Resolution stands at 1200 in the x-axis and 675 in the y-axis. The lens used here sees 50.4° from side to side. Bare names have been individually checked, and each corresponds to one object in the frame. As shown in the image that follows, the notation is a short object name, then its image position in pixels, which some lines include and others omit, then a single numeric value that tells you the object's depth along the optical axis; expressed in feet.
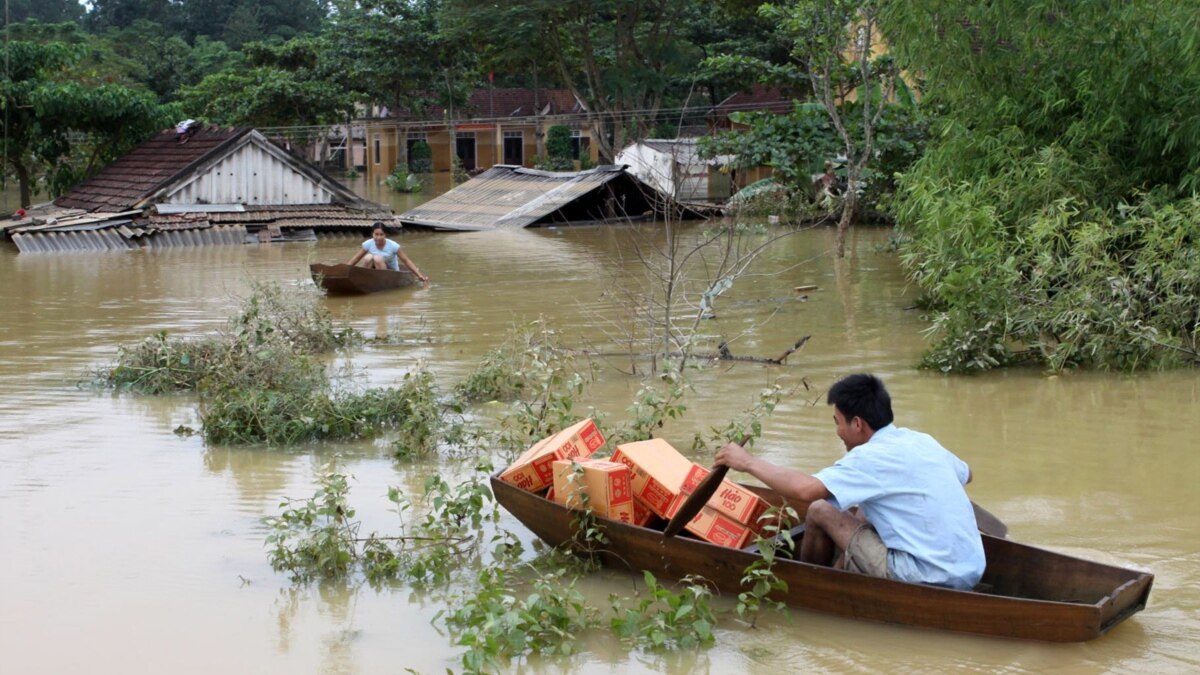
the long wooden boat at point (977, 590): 16.47
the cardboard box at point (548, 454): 20.63
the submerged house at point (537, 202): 89.76
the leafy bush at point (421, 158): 160.04
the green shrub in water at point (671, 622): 17.34
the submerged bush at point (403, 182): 134.62
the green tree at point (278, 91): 134.72
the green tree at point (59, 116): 83.87
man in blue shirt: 16.78
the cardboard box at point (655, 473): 19.22
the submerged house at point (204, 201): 77.87
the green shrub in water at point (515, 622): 16.79
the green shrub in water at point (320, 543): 20.51
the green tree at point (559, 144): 147.74
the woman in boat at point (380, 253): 54.85
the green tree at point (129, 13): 215.72
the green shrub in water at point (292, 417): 28.84
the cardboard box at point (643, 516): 19.95
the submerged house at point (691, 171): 93.66
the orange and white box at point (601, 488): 19.29
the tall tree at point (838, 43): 58.75
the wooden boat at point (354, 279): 52.08
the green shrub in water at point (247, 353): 31.55
